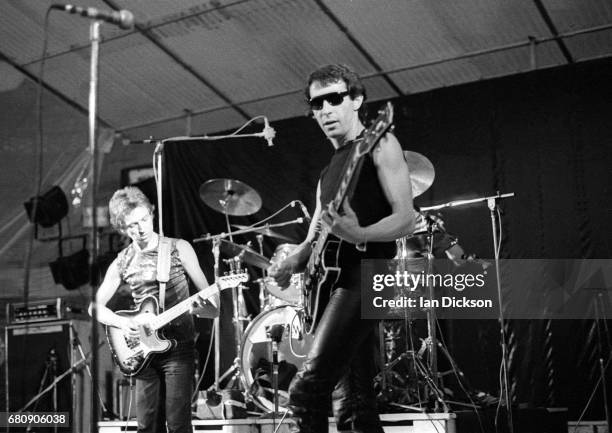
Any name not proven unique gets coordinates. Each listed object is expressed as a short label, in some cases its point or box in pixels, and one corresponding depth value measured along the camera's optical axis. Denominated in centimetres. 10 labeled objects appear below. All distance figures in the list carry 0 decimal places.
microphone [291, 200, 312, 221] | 716
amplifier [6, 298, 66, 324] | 786
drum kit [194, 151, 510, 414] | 656
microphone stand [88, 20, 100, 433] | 295
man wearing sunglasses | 291
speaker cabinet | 771
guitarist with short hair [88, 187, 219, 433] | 459
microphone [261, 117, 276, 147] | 592
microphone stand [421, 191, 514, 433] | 537
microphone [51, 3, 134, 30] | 318
